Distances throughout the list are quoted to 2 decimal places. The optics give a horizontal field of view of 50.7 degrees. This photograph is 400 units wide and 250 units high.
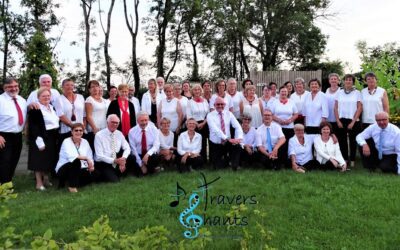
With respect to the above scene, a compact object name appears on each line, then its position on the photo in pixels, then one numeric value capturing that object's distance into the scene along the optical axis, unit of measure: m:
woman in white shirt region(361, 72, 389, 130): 8.20
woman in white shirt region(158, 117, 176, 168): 8.34
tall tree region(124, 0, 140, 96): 25.40
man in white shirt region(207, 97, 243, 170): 8.23
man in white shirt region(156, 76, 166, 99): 9.12
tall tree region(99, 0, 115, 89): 25.08
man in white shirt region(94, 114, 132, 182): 7.58
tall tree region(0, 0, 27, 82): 26.70
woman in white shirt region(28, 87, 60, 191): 7.29
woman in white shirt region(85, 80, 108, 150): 7.94
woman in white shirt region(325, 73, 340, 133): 8.54
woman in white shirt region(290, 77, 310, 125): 8.68
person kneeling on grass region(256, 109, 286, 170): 8.22
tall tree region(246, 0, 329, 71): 29.11
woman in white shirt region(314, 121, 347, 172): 7.85
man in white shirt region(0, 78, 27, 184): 7.13
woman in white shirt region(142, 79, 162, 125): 8.77
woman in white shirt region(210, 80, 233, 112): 8.59
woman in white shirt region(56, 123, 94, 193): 7.07
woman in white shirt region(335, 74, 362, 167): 8.34
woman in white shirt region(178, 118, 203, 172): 8.09
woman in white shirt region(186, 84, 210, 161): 8.55
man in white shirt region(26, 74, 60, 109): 7.39
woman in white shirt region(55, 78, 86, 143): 7.67
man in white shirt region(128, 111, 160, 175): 8.00
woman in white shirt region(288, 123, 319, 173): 8.05
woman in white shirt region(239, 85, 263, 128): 8.66
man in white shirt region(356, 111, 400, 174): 7.77
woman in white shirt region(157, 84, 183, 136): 8.61
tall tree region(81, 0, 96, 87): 25.09
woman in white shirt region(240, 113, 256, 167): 8.47
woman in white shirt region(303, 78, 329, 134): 8.40
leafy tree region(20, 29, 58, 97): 10.03
